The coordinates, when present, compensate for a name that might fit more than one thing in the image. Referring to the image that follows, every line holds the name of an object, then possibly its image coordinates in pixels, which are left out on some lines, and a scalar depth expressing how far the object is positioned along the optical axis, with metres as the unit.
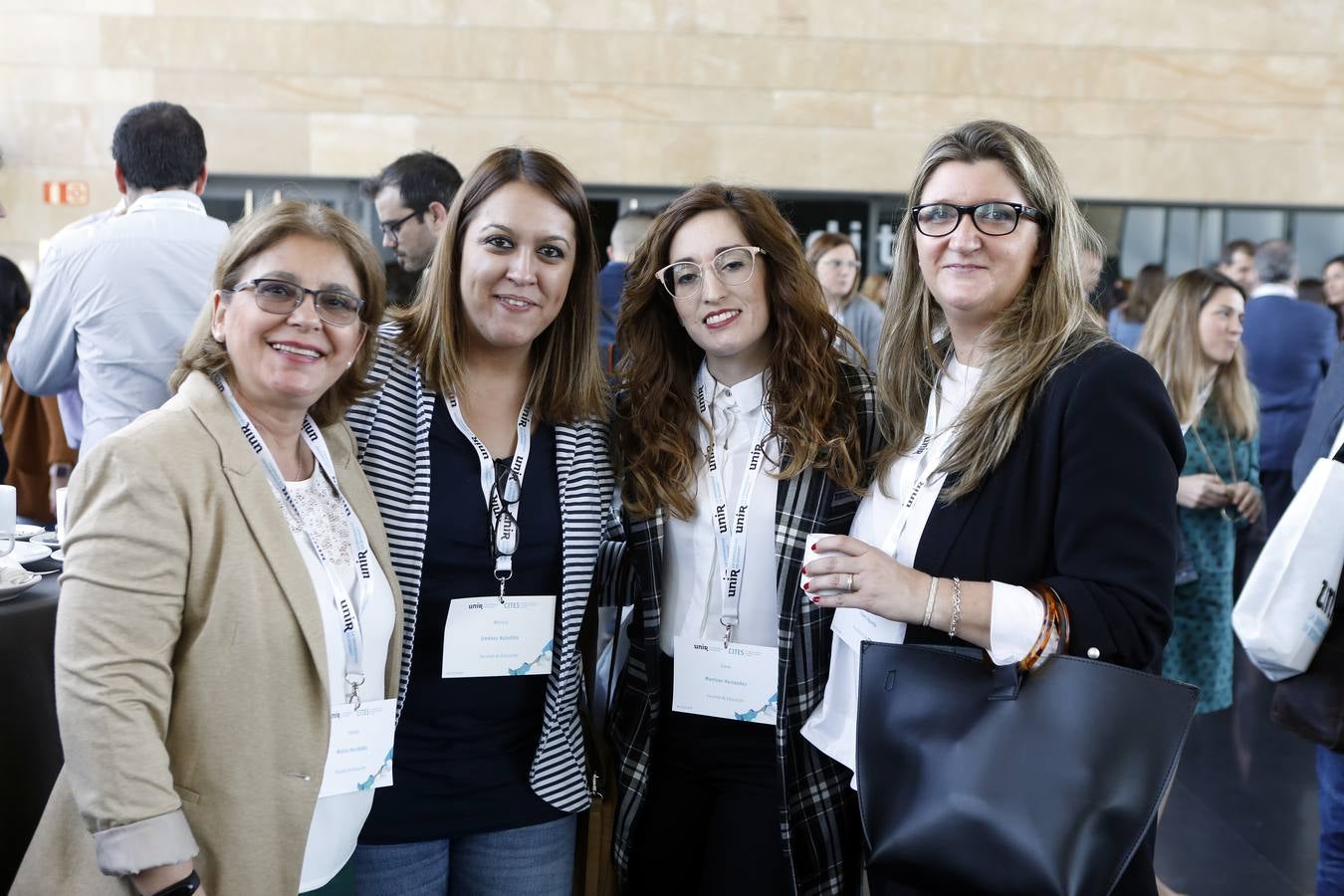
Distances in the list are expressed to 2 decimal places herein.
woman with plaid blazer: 2.13
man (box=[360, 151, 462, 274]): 4.39
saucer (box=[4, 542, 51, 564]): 2.67
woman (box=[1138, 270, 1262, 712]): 4.00
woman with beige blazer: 1.51
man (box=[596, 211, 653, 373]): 4.93
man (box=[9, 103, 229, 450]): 3.73
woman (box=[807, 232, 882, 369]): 6.87
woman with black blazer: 1.72
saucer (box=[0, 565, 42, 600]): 2.32
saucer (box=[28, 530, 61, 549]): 2.98
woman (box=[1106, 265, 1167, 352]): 7.28
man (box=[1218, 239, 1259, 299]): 8.88
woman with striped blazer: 2.04
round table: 2.26
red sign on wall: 10.30
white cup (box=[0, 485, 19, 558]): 2.59
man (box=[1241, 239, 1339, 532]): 6.57
